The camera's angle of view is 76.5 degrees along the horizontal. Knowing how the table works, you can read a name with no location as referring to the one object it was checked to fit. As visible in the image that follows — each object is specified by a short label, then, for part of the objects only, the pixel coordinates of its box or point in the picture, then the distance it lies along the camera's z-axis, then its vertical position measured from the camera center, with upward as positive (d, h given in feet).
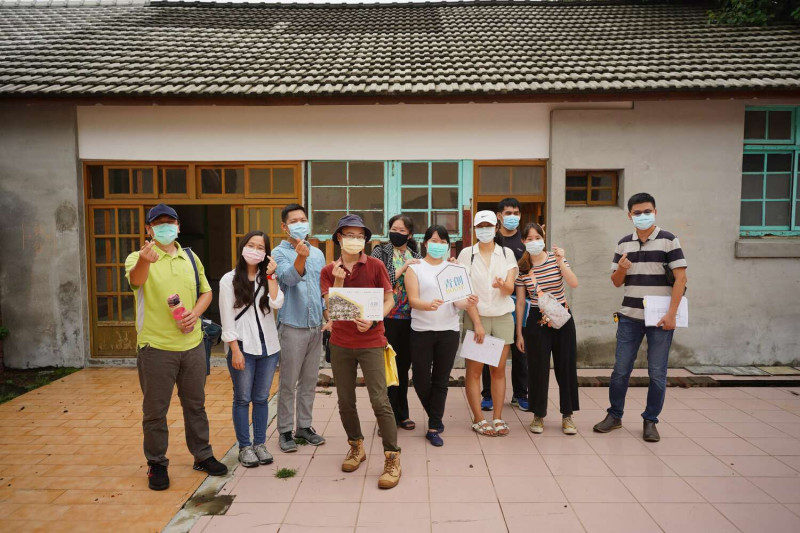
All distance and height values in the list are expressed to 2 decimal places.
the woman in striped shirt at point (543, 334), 15.52 -3.05
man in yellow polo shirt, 12.54 -2.42
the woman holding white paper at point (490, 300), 15.48 -2.01
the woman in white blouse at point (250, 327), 13.38 -2.47
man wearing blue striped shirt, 15.24 -1.54
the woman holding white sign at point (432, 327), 14.60 -2.69
